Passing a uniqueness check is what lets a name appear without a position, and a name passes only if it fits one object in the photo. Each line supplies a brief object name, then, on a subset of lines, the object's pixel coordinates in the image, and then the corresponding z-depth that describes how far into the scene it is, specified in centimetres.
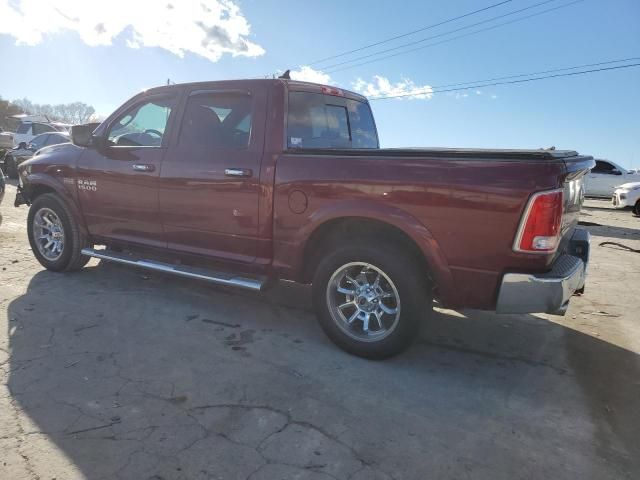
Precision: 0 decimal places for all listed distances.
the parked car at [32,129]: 1845
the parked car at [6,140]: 2650
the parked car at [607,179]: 1867
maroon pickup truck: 293
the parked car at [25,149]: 1376
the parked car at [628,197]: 1399
